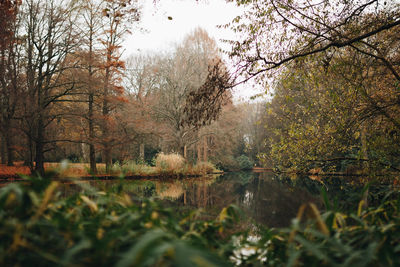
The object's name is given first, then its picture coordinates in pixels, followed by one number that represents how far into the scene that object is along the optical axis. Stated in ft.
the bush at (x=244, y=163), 94.32
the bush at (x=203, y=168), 53.26
